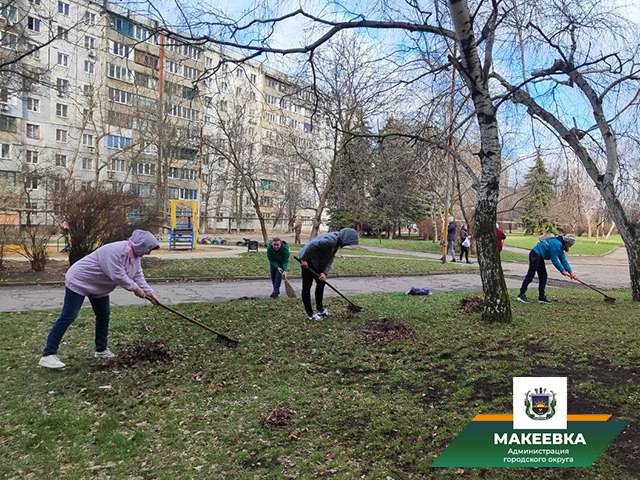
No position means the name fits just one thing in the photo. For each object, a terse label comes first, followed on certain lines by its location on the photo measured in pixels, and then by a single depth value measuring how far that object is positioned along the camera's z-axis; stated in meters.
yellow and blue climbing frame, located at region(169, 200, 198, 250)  22.39
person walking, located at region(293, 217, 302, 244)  27.61
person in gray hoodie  7.29
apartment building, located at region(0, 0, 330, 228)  24.21
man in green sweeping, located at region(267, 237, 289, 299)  10.13
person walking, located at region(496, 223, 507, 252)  14.80
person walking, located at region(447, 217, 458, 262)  22.61
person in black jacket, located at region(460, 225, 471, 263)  22.11
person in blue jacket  9.69
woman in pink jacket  5.04
